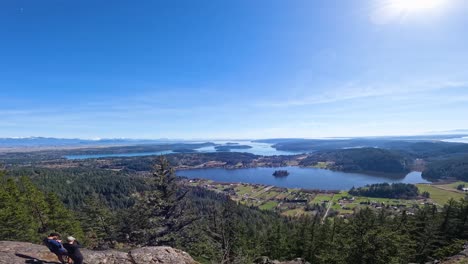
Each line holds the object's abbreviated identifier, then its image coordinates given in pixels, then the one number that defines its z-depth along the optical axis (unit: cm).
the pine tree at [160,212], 1869
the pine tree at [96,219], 2970
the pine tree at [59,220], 3091
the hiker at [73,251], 911
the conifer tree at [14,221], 2509
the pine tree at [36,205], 3020
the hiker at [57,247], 913
